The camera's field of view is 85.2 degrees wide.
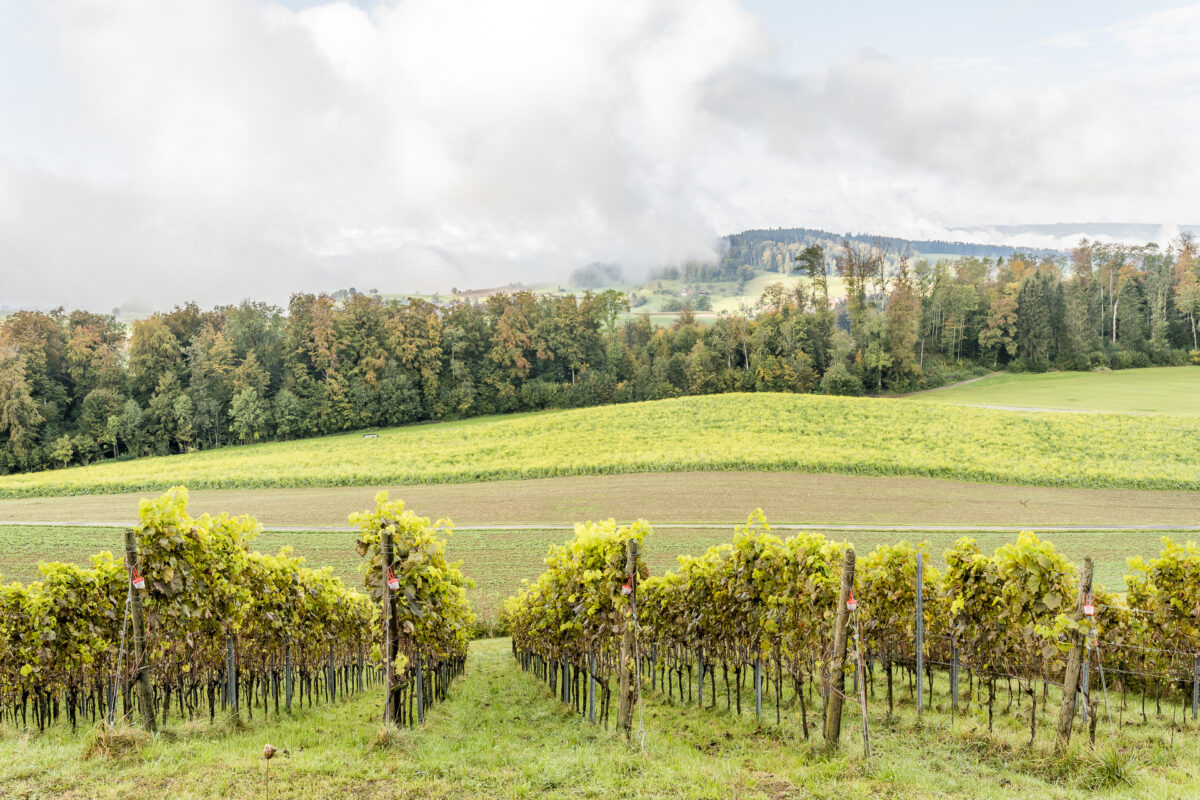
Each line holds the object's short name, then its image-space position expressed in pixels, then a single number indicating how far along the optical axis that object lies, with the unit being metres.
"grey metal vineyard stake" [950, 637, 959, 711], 9.55
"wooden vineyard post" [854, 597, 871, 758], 7.22
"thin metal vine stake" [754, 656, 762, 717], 9.96
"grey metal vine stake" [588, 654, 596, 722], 9.67
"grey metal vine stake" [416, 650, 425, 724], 9.50
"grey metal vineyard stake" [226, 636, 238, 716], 9.68
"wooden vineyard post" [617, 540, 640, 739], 8.70
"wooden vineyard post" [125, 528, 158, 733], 8.05
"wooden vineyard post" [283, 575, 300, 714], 10.77
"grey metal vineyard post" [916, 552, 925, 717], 8.68
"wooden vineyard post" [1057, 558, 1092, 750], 7.30
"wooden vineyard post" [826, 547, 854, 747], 7.70
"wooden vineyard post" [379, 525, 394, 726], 8.68
